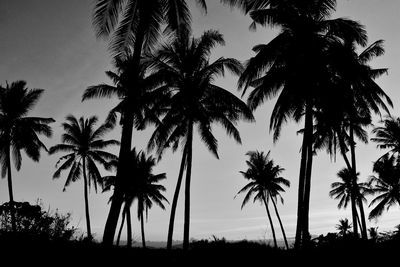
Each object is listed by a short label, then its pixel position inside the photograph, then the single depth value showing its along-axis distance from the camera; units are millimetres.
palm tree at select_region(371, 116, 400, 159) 27656
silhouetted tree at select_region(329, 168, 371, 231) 36094
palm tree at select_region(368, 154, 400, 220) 31453
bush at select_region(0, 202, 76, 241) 17344
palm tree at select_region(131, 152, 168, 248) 32031
